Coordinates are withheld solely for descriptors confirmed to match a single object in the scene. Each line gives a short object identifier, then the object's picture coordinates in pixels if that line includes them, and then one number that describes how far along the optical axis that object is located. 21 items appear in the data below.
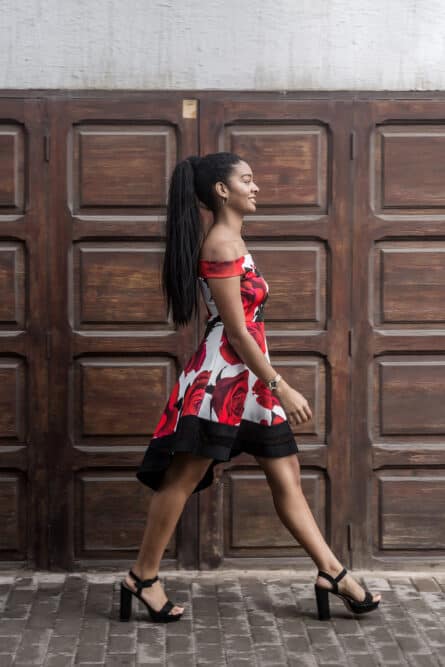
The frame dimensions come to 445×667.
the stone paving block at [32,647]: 4.61
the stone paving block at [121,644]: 4.71
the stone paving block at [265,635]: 4.81
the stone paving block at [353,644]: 4.68
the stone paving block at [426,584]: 5.59
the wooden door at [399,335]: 5.75
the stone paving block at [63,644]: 4.71
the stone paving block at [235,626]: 4.93
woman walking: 4.82
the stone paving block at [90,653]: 4.62
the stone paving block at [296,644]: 4.70
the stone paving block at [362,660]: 4.54
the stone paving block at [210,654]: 4.57
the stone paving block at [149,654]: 4.58
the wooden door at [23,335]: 5.70
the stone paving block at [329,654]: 4.57
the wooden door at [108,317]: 5.70
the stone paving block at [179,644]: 4.70
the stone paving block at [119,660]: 4.55
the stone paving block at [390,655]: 4.57
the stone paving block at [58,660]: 4.56
